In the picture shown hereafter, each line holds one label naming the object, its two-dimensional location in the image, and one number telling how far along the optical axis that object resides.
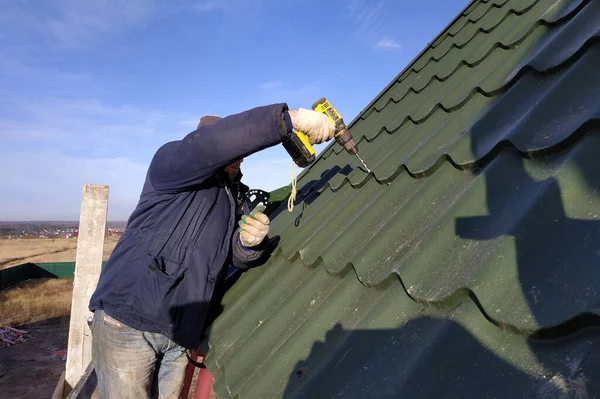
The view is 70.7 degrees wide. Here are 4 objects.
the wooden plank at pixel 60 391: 4.39
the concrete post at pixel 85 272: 4.55
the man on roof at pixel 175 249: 2.30
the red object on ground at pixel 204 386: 3.00
